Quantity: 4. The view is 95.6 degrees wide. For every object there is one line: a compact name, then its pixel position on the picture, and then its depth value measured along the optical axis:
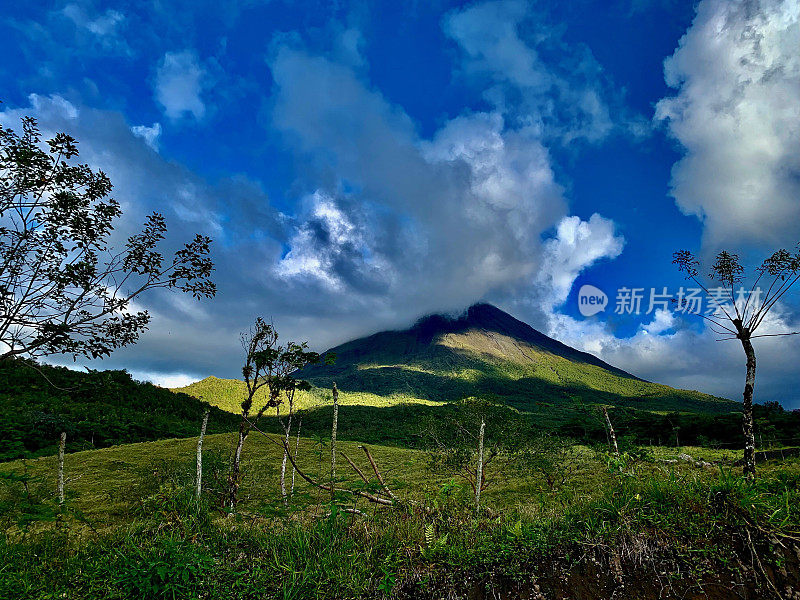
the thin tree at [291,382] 14.50
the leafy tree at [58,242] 5.64
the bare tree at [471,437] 16.28
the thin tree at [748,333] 7.79
